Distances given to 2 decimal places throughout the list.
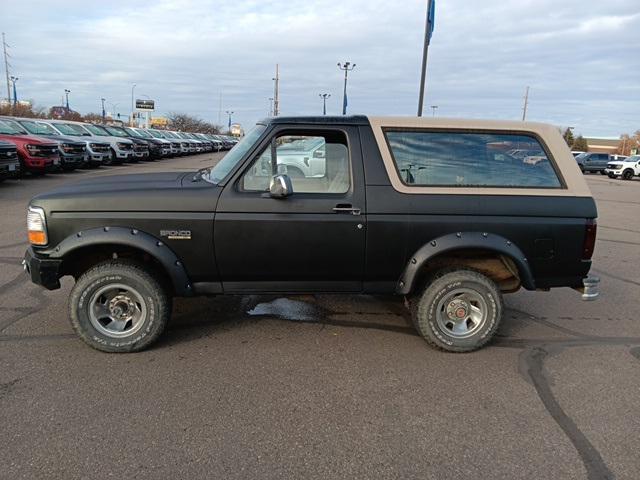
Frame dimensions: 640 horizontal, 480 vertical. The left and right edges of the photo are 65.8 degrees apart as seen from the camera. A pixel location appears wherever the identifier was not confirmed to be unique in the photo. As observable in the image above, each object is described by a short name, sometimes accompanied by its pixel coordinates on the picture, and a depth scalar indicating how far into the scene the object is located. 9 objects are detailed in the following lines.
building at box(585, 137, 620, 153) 108.95
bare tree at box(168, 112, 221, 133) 90.00
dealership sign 82.75
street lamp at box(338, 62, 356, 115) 39.56
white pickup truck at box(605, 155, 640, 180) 34.03
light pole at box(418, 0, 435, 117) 16.25
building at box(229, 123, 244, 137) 100.60
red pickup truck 14.83
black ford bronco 3.83
